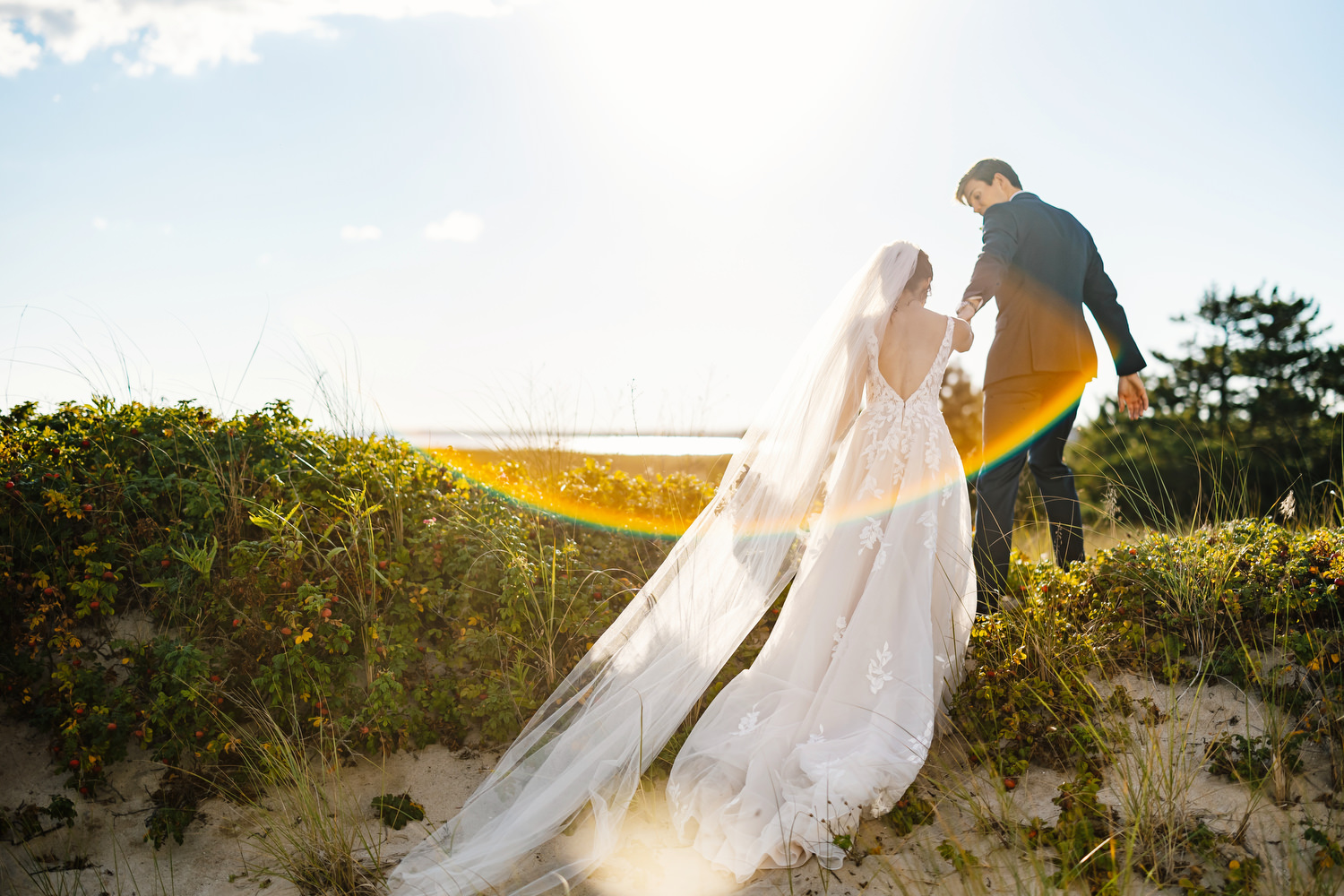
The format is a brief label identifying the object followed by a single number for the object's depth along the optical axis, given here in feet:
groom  14.75
